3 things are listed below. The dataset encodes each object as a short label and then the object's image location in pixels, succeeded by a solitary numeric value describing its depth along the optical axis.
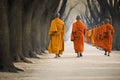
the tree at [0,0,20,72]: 15.15
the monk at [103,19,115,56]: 27.14
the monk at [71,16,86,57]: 25.31
